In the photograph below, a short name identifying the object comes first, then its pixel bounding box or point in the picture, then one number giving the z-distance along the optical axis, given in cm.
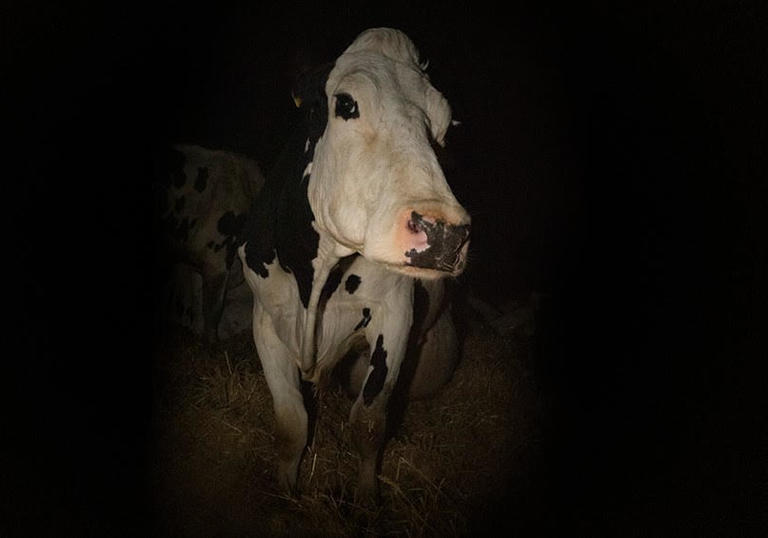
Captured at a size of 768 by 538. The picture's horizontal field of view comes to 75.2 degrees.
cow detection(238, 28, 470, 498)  172
